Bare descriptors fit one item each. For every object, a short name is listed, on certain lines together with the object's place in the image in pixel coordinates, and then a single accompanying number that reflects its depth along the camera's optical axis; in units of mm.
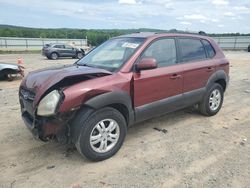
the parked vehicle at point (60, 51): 17661
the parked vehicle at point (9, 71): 7473
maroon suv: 2516
